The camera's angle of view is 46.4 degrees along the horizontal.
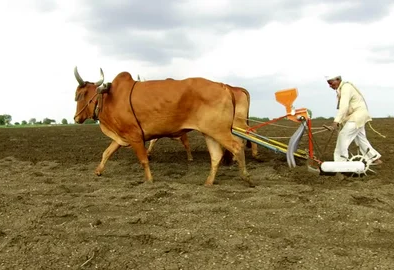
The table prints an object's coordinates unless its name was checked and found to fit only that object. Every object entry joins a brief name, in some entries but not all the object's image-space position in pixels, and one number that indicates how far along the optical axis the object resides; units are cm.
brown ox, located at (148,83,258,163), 964
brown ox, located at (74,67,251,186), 724
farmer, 782
